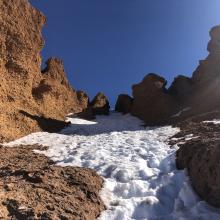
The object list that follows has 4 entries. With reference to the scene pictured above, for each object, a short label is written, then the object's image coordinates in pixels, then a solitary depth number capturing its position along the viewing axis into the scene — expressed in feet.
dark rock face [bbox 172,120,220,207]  15.68
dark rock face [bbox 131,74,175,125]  63.93
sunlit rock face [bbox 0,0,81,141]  36.52
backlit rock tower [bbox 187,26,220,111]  55.13
